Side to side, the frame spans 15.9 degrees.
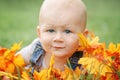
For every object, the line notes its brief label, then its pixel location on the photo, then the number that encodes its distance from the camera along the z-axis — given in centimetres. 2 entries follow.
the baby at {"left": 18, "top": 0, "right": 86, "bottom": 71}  116
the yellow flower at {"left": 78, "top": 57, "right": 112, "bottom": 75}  103
